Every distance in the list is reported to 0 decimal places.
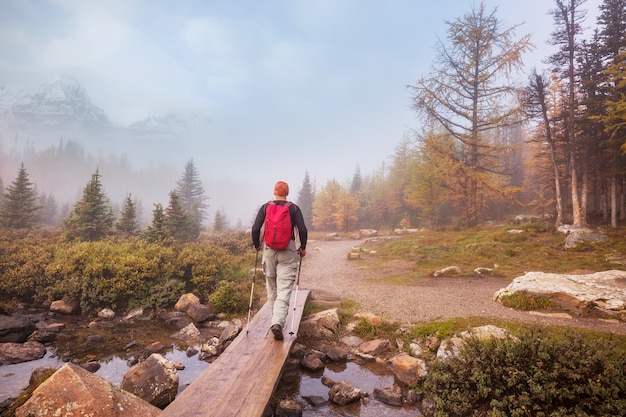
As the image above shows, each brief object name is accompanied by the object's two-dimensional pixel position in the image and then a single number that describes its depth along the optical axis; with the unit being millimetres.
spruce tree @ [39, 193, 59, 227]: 51312
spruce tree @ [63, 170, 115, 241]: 19109
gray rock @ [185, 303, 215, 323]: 9250
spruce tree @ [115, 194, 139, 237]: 21922
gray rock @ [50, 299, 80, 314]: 9688
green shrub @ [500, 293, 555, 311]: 8203
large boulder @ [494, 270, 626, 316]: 7656
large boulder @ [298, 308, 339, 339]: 7797
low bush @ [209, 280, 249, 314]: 9867
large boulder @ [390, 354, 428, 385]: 5440
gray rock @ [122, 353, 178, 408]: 4820
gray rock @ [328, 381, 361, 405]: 4906
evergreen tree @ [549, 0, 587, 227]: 18609
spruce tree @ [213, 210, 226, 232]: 40809
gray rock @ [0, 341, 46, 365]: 6320
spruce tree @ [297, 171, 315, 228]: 62281
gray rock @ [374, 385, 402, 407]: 4879
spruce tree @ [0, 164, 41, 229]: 24734
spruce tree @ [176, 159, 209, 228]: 53328
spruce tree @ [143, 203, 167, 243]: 16812
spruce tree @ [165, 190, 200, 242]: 23234
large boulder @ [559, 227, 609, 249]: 15539
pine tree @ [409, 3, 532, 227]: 21688
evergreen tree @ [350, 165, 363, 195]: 68500
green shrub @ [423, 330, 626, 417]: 3551
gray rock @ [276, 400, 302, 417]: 4570
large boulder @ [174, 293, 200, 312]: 10055
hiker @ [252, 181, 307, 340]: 5938
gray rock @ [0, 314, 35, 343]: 7535
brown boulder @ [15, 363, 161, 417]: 3641
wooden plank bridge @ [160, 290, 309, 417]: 3492
